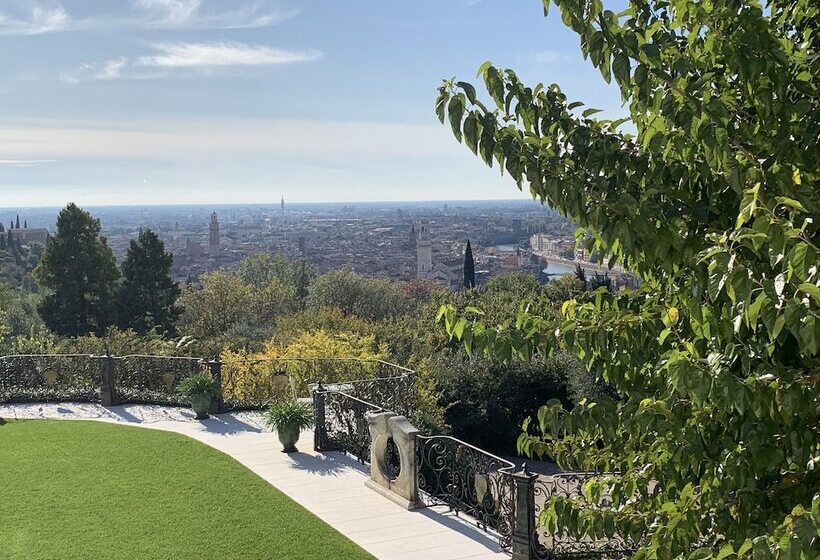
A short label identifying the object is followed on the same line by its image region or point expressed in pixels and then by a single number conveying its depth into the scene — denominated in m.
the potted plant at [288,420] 12.26
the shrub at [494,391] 18.80
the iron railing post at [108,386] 16.12
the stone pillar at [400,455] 9.73
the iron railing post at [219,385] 15.25
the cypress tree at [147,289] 36.44
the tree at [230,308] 38.16
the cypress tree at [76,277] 34.88
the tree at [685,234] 2.57
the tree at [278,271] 55.94
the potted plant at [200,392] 14.81
